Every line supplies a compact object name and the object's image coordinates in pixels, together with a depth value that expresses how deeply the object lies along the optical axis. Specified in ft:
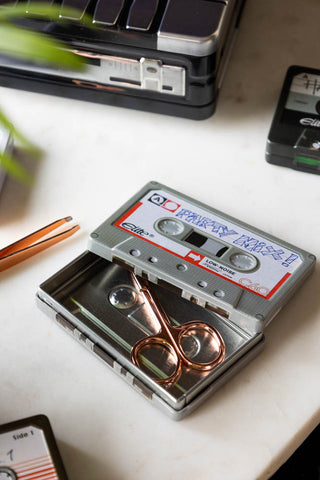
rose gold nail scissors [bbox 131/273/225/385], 1.80
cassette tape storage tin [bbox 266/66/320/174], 2.10
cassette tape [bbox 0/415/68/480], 1.66
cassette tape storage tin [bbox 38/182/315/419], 1.80
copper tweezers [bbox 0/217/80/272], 1.94
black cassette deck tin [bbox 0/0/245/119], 2.09
